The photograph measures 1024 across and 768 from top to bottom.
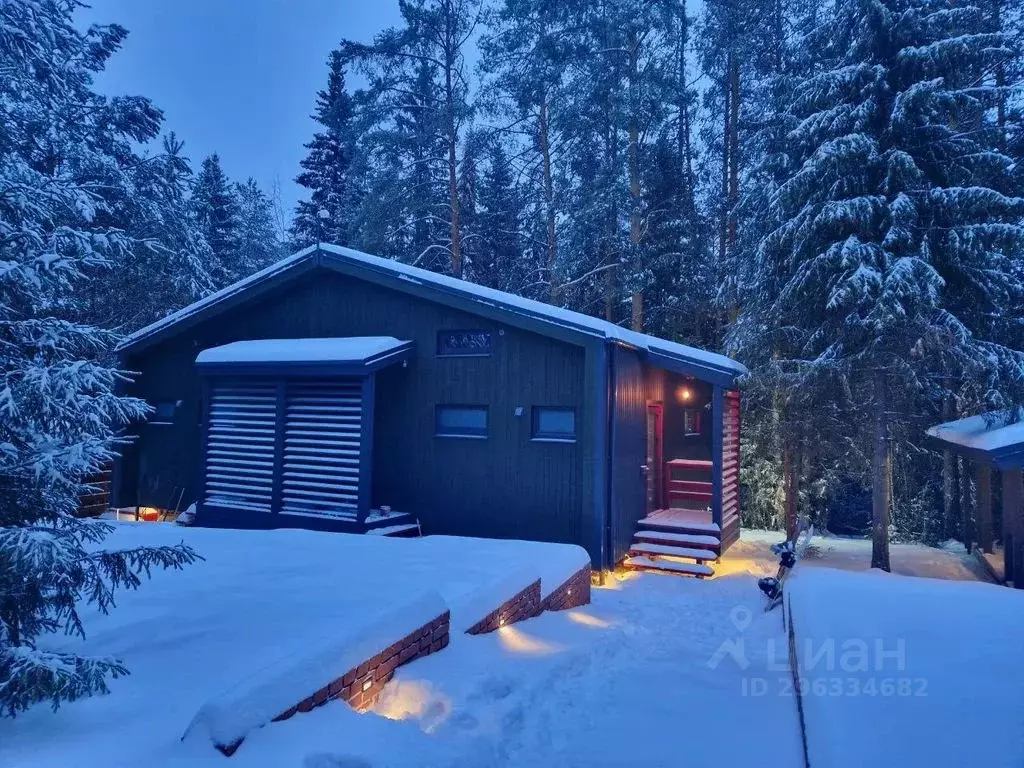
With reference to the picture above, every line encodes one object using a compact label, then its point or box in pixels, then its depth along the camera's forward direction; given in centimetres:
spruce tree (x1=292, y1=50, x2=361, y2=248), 2575
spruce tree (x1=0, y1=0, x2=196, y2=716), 284
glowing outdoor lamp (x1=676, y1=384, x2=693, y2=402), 1362
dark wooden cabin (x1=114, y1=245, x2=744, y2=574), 978
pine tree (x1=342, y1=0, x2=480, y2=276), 1855
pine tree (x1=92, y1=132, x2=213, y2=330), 1714
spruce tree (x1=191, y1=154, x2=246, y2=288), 2414
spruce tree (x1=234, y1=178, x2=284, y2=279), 2898
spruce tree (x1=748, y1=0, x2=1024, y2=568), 949
